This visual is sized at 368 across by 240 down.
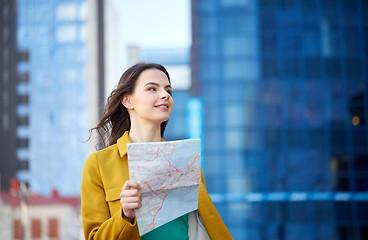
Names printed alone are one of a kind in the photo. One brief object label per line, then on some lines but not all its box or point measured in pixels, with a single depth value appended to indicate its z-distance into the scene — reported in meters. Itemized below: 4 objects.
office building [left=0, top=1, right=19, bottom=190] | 29.45
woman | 1.72
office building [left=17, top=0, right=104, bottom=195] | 29.67
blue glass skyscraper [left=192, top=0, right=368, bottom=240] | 20.89
